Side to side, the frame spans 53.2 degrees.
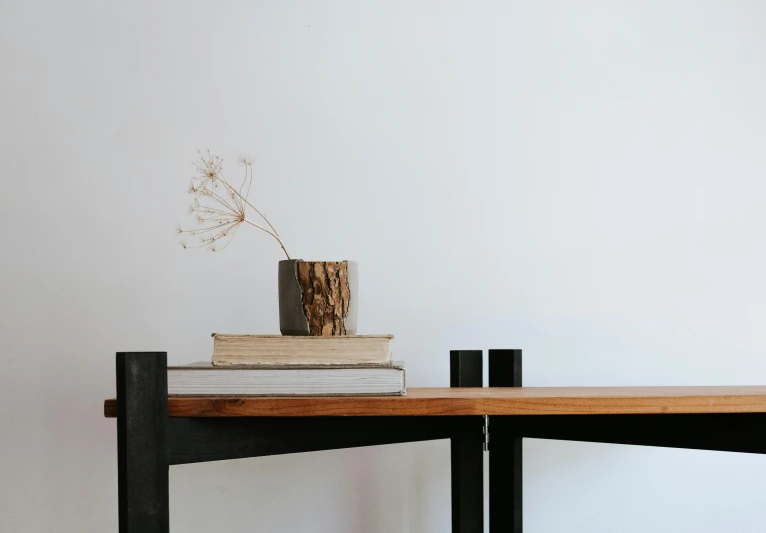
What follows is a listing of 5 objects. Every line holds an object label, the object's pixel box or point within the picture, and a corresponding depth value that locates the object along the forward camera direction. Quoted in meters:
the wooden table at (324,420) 0.72
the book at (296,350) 0.82
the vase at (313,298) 0.93
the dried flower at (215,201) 1.35
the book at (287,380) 0.79
